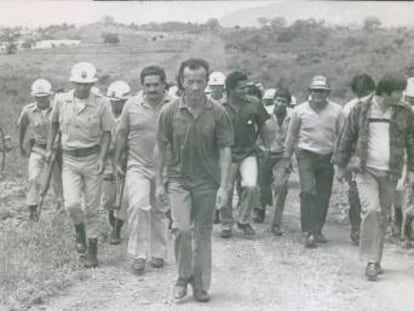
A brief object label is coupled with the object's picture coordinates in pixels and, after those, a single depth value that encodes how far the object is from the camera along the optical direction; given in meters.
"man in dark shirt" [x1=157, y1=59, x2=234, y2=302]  6.62
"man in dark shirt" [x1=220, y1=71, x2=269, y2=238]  9.45
